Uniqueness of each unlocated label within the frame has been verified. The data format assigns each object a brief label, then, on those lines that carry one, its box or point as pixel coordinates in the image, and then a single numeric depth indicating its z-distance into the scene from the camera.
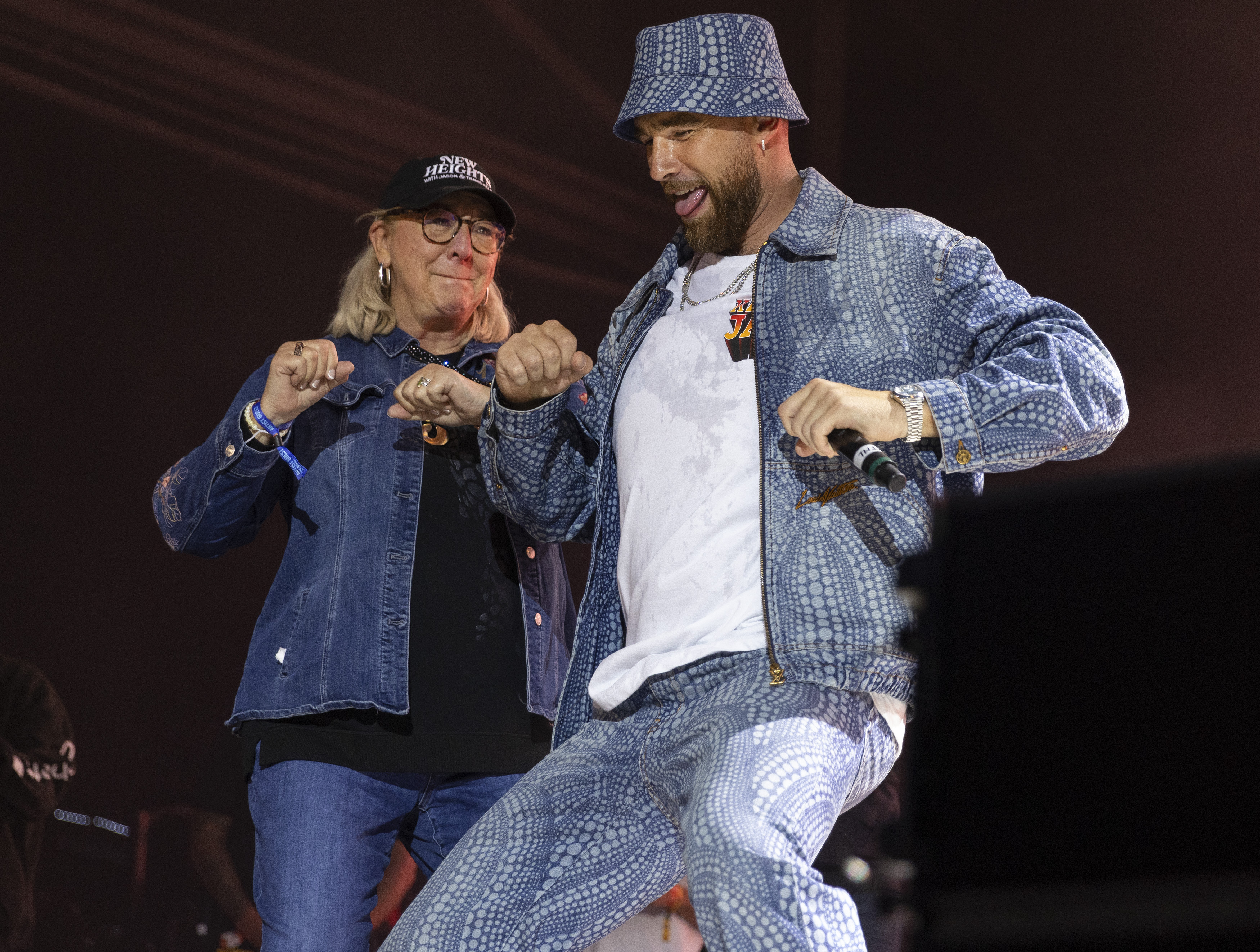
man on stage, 4.58
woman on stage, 5.07
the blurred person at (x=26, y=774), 6.06
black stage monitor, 3.25
